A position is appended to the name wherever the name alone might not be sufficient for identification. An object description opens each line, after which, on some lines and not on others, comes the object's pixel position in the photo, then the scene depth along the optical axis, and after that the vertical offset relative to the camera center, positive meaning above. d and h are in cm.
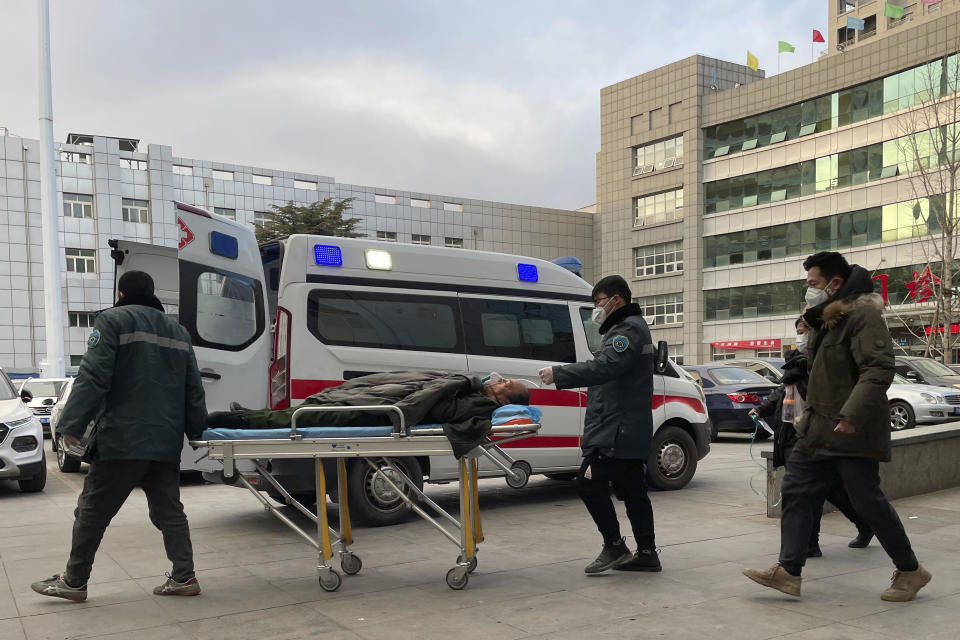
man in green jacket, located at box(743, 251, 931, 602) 486 -71
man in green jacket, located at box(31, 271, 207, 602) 522 -64
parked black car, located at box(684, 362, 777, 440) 1717 -182
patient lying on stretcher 533 -60
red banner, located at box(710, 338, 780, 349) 4871 -245
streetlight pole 2725 +312
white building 5331 +669
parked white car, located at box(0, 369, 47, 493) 1090 -162
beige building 4319 +646
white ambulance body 788 -13
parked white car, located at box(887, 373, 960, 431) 1659 -204
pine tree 3884 +389
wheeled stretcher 533 -85
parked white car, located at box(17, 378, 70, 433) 2073 -193
